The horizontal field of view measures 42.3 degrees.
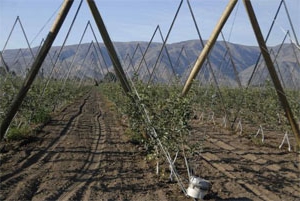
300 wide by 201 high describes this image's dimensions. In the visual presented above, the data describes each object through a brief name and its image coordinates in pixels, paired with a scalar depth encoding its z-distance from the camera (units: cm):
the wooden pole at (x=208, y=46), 1098
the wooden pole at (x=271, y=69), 1088
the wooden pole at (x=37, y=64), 916
